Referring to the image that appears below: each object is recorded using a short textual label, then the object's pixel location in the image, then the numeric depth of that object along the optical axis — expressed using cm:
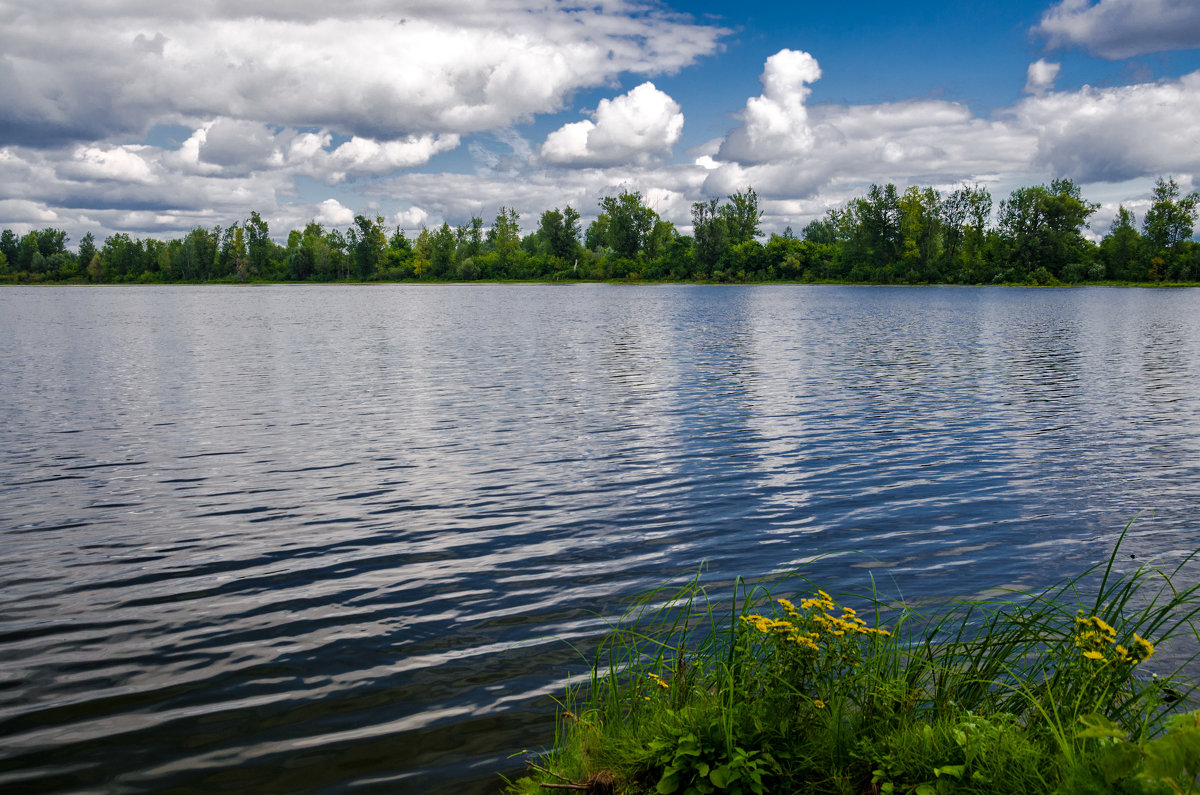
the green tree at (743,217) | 18512
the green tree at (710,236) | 17975
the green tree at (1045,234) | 14375
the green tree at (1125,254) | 14200
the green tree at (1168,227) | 13838
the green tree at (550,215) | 19925
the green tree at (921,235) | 15662
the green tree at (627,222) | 19538
